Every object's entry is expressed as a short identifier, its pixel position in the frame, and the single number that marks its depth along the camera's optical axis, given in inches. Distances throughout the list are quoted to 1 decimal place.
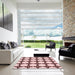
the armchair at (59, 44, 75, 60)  157.5
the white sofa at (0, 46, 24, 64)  137.3
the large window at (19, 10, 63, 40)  358.7
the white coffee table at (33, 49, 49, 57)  182.2
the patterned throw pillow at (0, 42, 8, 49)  158.7
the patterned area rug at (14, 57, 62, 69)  120.5
